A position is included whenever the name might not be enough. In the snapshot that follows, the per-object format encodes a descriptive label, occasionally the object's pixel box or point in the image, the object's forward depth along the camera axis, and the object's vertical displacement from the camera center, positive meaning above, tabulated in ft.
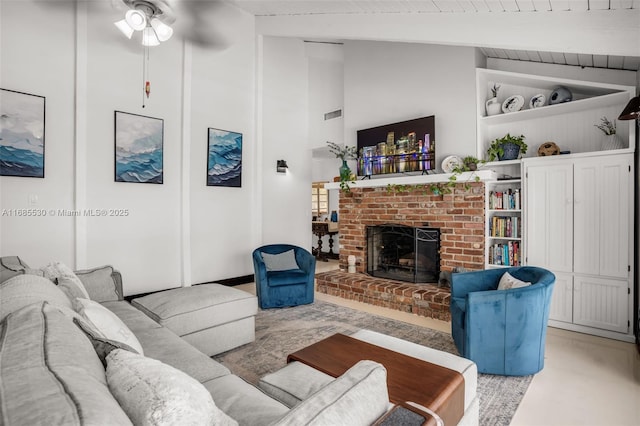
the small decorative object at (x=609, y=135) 10.53 +2.45
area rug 7.32 -3.77
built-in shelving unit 10.22 +0.24
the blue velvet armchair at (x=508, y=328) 7.97 -2.68
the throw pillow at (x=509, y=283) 8.59 -1.75
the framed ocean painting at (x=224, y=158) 16.62 +2.70
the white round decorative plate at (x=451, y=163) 13.55 +2.00
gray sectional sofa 2.12 -1.23
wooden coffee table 4.65 -2.47
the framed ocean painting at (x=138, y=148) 13.76 +2.67
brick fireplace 12.92 -0.85
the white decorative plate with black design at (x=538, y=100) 12.10 +3.98
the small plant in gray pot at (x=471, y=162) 12.87 +1.92
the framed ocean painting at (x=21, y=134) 11.34 +2.64
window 28.66 +1.10
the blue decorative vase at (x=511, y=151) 12.44 +2.27
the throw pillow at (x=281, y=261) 14.46 -2.01
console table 24.98 -1.44
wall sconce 19.44 +2.65
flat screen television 14.35 +2.92
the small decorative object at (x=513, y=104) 12.54 +4.04
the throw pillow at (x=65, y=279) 6.99 -1.43
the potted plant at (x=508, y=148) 12.45 +2.38
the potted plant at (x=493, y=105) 13.00 +4.10
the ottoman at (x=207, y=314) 8.34 -2.54
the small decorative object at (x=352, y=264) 16.33 -2.40
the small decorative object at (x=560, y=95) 11.50 +3.98
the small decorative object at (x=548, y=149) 11.56 +2.18
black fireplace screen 14.51 -1.76
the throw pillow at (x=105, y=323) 4.72 -1.57
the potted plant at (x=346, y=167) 16.25 +2.20
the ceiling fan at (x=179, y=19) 10.37 +7.93
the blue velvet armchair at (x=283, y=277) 13.16 -2.48
